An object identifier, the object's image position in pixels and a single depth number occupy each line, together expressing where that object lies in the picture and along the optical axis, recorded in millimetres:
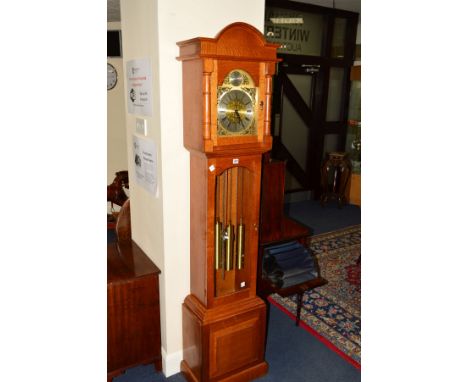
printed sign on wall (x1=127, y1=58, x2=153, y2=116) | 2111
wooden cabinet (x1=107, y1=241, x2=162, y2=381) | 2204
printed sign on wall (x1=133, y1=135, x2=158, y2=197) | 2197
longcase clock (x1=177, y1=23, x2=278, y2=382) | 1826
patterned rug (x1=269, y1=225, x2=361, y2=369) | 2824
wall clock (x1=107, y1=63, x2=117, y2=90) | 4695
